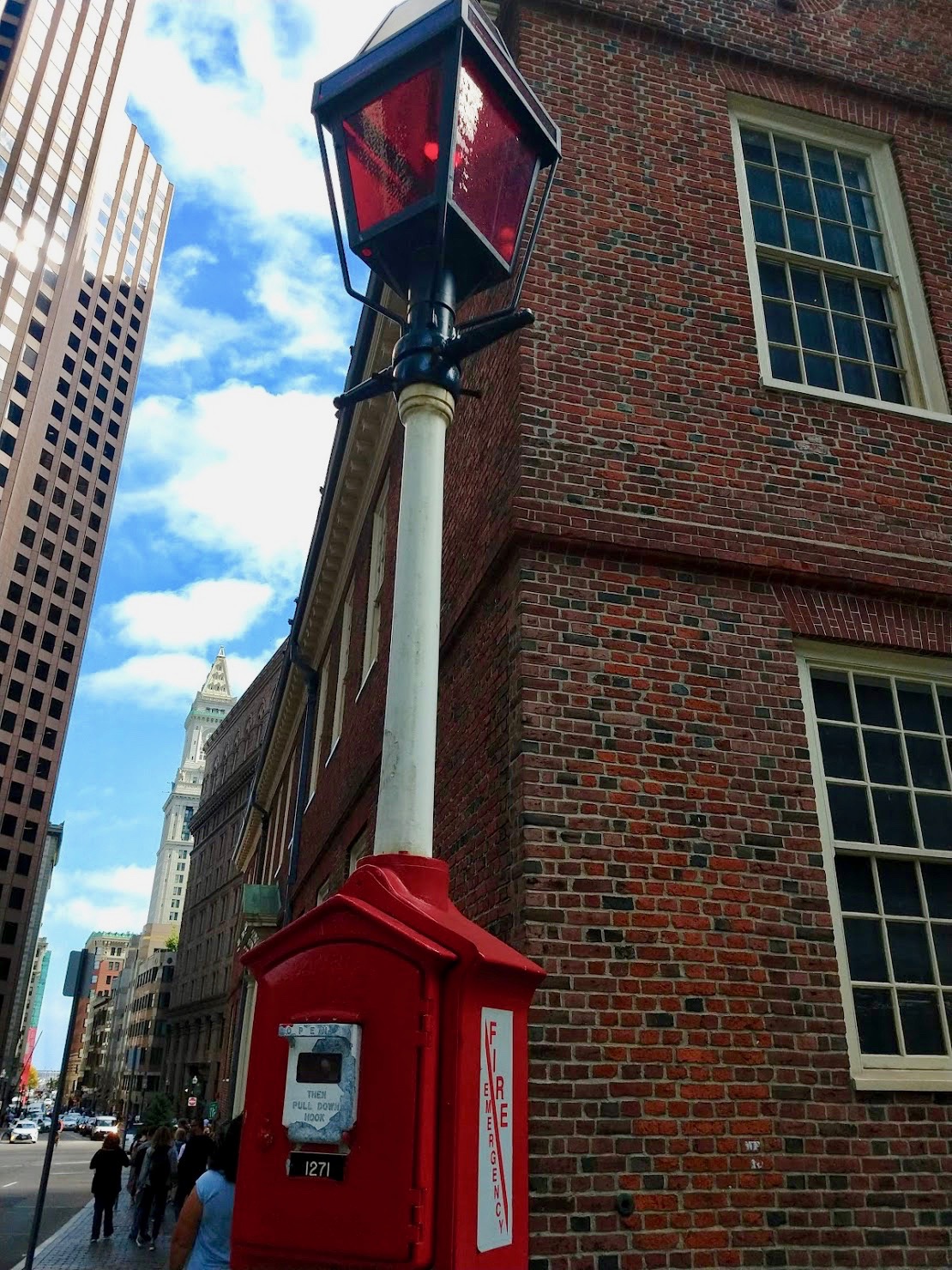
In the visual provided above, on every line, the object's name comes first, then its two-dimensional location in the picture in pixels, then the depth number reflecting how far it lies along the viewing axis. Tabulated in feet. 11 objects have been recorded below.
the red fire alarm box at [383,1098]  7.75
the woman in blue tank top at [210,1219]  15.66
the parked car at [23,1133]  179.83
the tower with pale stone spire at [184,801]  509.76
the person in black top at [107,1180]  48.67
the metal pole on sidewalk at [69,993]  26.00
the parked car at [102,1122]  199.60
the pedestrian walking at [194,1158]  38.86
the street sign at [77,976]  28.73
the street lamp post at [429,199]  11.14
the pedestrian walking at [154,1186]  47.98
